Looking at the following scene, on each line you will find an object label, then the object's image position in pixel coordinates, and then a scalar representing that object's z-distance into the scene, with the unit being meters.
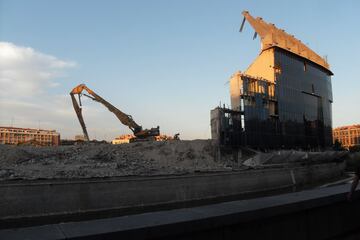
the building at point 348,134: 159.38
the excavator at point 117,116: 66.50
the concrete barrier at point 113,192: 33.38
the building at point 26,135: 95.31
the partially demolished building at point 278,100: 71.75
